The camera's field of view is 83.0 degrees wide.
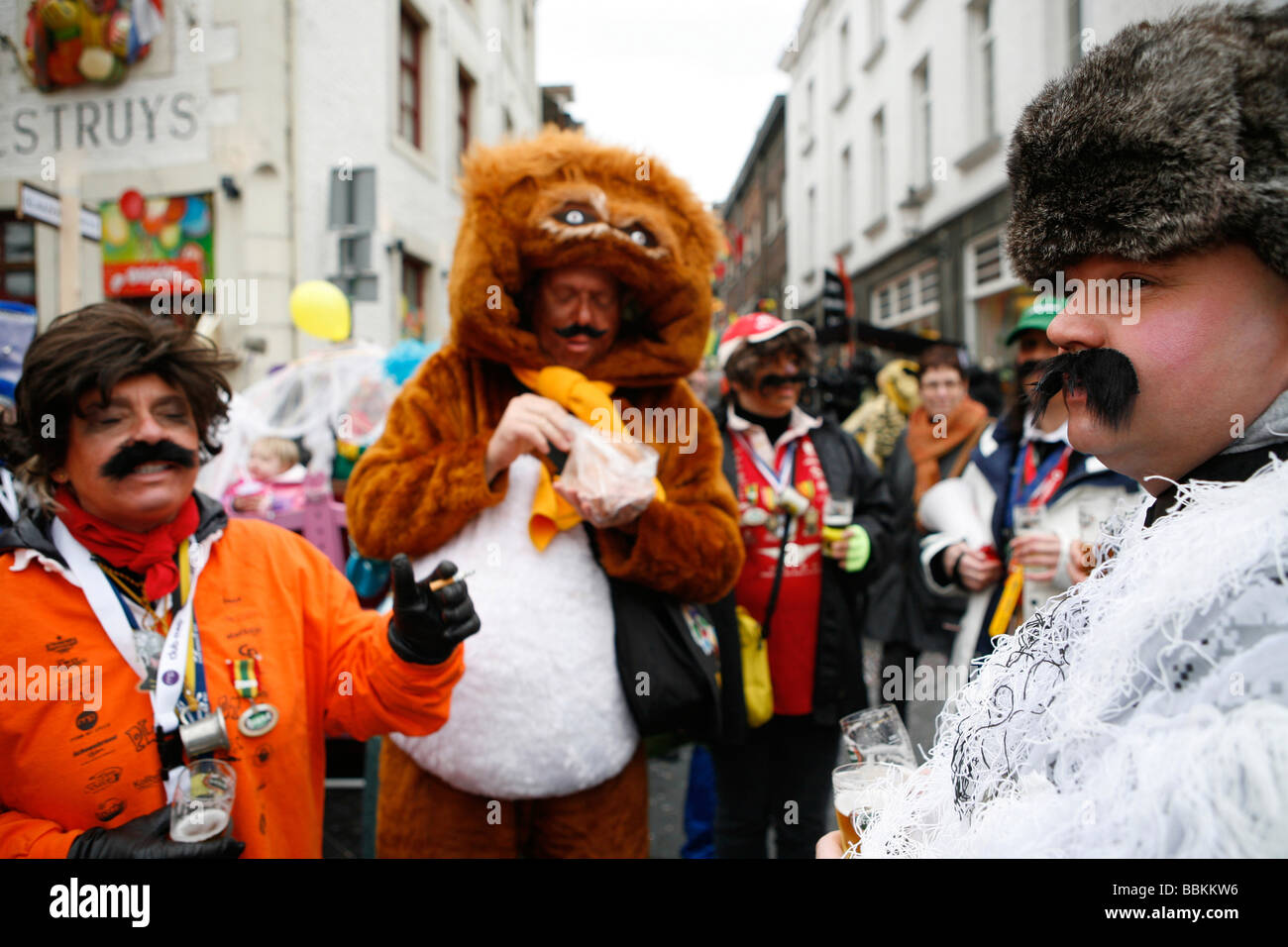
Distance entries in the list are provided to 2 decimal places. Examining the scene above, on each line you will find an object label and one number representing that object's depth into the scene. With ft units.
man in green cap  6.26
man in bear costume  5.46
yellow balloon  17.76
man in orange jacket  3.98
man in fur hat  1.94
